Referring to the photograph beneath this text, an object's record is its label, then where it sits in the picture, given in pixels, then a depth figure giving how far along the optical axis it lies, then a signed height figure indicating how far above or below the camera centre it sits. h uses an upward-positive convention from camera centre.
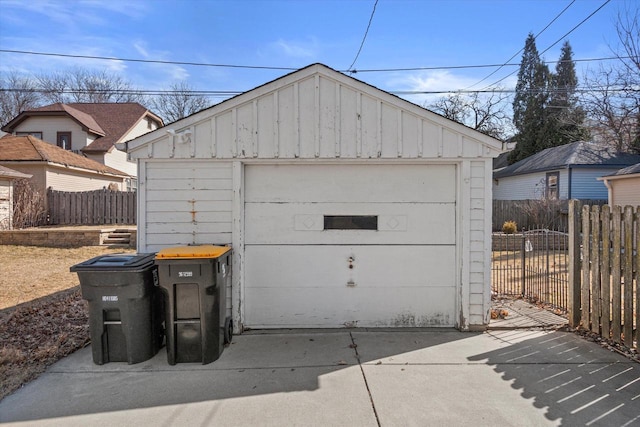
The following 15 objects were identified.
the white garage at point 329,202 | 4.79 +0.16
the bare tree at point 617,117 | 19.73 +5.51
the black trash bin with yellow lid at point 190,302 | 3.87 -0.86
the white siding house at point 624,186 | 14.27 +1.12
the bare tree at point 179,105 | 32.80 +9.18
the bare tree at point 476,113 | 31.77 +8.44
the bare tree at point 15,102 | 31.66 +9.02
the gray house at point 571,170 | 19.30 +2.31
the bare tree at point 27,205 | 14.70 +0.35
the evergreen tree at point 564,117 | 28.19 +7.23
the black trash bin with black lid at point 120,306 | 3.82 -0.89
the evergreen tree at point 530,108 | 31.38 +8.82
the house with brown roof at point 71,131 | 22.75 +4.90
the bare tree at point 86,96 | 31.08 +10.07
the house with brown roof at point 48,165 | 16.00 +2.10
